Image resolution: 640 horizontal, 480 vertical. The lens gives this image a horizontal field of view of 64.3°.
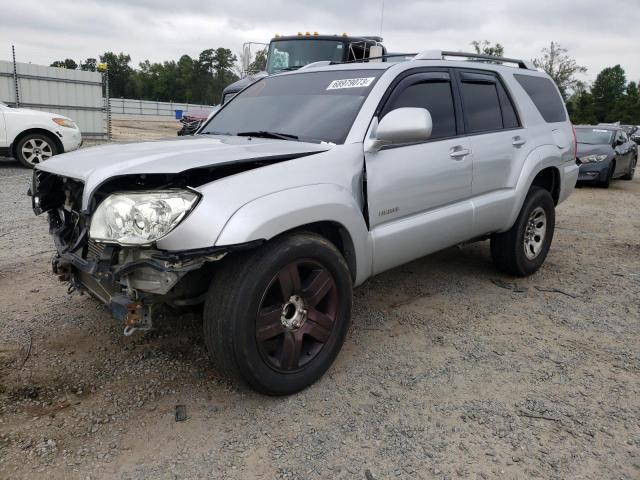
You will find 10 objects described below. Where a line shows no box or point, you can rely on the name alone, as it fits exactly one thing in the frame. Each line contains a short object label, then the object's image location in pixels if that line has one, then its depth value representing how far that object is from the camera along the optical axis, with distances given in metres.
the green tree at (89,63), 76.19
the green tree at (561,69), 47.34
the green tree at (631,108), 58.83
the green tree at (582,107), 57.18
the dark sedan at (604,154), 12.04
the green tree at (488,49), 50.91
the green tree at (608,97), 60.59
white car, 9.62
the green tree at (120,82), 79.69
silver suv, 2.35
